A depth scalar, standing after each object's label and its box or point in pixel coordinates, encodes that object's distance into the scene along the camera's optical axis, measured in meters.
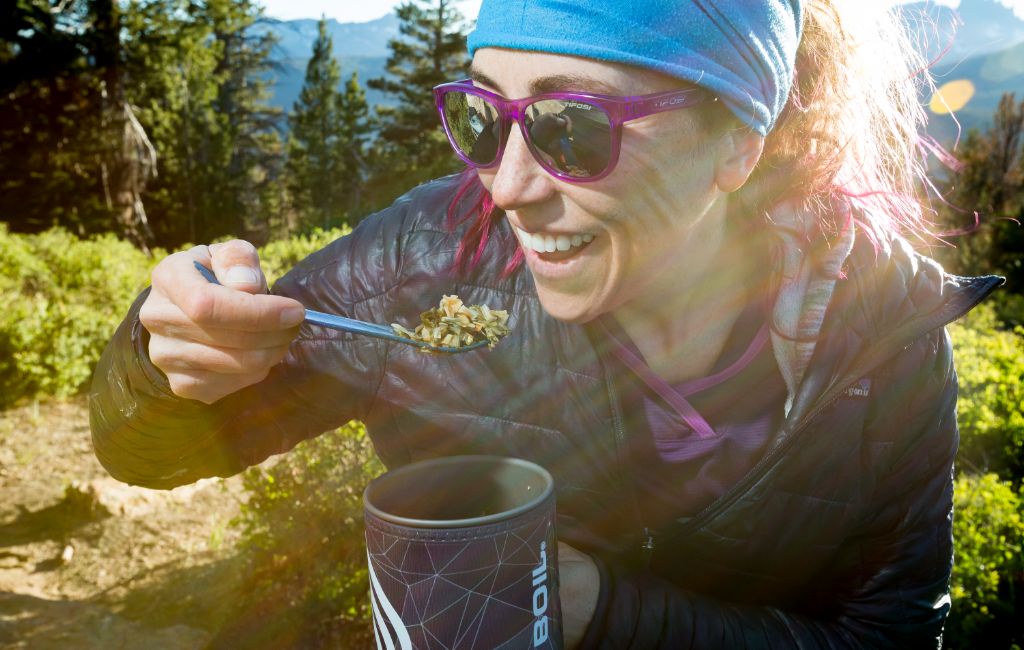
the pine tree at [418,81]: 34.84
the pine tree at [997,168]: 21.25
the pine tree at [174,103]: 17.28
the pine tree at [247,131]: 30.61
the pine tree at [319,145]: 36.38
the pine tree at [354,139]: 37.09
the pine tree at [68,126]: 17.17
